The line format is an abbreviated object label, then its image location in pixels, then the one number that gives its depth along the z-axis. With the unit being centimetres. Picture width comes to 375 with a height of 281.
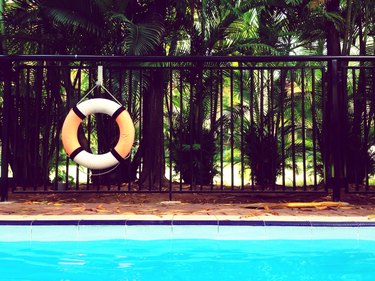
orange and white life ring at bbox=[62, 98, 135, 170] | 383
